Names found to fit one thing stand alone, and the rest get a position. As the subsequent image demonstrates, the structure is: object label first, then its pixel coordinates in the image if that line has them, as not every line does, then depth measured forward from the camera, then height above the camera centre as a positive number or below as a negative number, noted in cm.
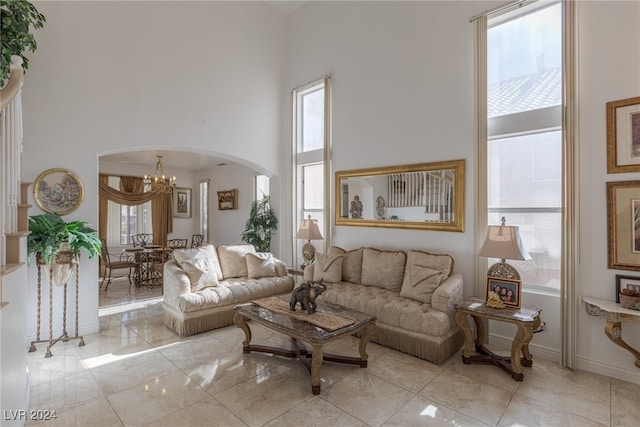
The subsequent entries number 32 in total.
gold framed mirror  390 +25
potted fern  332 -30
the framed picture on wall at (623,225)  280 -10
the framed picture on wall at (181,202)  952 +39
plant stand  347 -119
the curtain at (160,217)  902 -6
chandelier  672 +68
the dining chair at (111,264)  621 -97
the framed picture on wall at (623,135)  281 +70
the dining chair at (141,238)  816 -63
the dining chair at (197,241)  828 -69
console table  262 -88
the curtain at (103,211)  804 +11
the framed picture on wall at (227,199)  834 +42
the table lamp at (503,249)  304 -34
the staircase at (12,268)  180 -32
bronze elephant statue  309 -80
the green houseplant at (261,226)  618 -22
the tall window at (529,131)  328 +89
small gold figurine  311 -87
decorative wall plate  371 +30
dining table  654 -99
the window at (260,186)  760 +69
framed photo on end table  310 -76
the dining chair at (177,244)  718 -72
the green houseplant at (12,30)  291 +176
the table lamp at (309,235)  498 -32
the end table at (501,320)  283 -113
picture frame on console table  279 -62
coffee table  262 -102
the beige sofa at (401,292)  322 -95
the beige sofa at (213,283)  389 -97
